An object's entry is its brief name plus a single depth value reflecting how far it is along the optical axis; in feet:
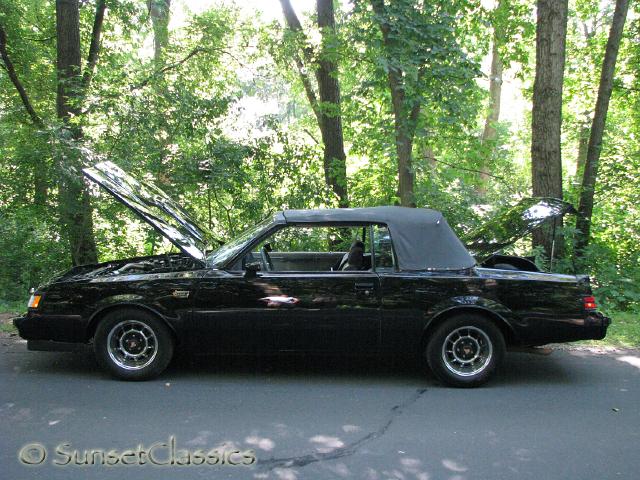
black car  18.19
